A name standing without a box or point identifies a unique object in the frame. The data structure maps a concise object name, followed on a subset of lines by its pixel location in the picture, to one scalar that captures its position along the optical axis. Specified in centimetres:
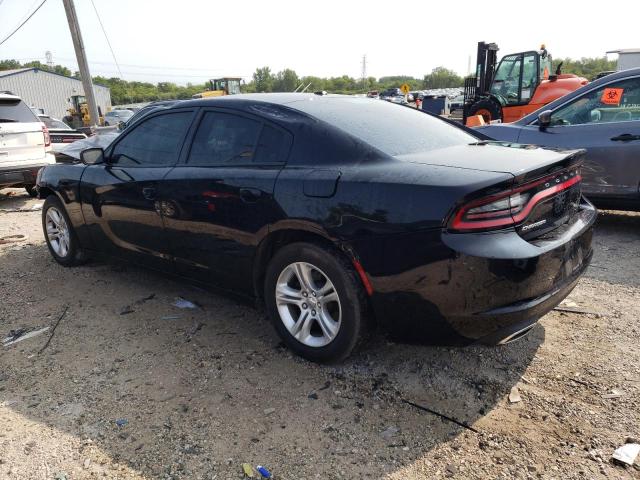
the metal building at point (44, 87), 5006
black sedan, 251
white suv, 845
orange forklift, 1495
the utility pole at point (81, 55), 1625
